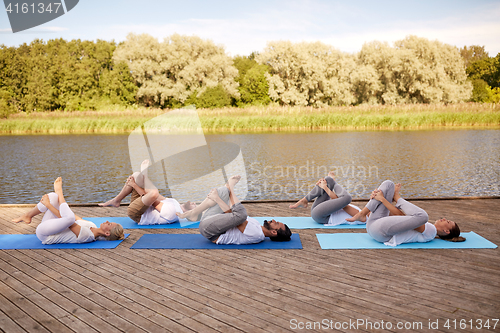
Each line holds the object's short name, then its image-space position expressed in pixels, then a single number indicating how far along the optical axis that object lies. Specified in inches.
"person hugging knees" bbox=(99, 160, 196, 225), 189.9
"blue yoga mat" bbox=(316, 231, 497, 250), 152.0
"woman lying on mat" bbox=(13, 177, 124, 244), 153.6
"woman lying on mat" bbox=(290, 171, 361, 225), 184.2
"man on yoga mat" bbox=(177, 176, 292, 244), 154.6
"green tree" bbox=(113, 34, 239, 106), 1352.1
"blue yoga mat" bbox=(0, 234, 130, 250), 154.1
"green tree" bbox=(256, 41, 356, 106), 1417.3
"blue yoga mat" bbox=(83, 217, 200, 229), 188.5
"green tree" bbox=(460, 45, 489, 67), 2182.6
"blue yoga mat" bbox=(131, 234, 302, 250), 154.4
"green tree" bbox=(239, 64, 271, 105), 1438.2
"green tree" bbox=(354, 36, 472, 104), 1387.8
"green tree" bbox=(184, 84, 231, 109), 1349.7
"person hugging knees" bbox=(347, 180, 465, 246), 151.4
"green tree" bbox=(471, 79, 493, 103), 1499.8
